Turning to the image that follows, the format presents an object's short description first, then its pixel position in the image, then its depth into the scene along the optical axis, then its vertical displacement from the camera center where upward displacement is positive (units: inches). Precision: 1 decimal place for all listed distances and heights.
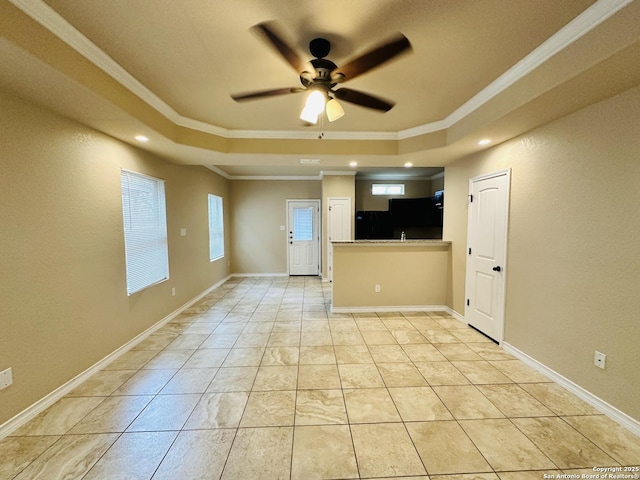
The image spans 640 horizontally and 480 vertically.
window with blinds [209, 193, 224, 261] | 214.5 -4.7
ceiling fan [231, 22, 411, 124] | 53.7 +37.4
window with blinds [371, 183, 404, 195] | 263.1 +34.5
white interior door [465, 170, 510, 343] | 113.0 -14.2
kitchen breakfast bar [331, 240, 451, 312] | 158.1 -31.2
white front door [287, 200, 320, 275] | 260.9 -14.2
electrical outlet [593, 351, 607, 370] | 74.8 -40.2
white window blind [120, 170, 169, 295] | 116.0 -3.2
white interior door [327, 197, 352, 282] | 236.5 +3.5
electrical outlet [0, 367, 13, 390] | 66.9 -40.3
